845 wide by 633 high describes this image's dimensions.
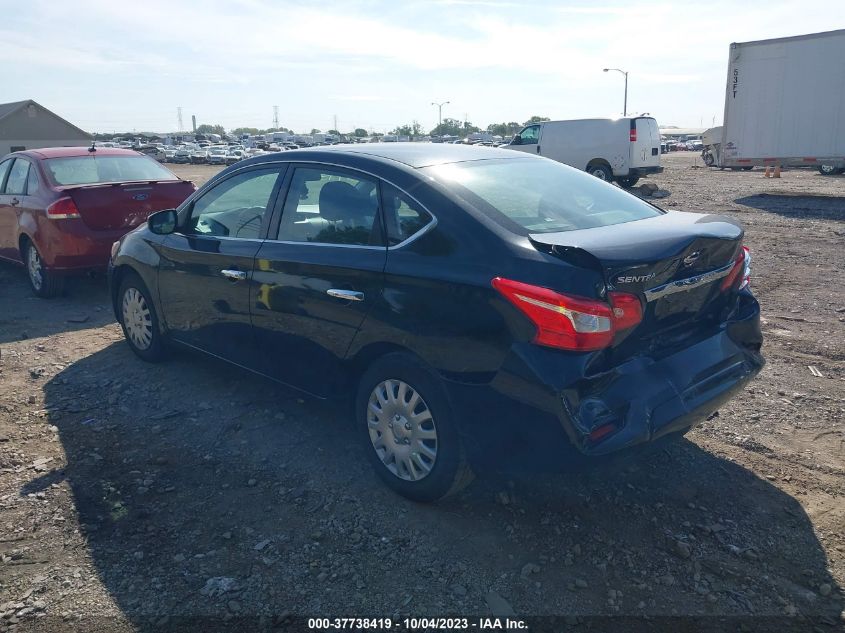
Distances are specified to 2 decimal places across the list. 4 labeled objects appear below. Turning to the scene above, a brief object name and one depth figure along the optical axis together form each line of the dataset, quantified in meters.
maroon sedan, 7.45
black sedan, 2.95
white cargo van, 20.17
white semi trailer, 17.41
